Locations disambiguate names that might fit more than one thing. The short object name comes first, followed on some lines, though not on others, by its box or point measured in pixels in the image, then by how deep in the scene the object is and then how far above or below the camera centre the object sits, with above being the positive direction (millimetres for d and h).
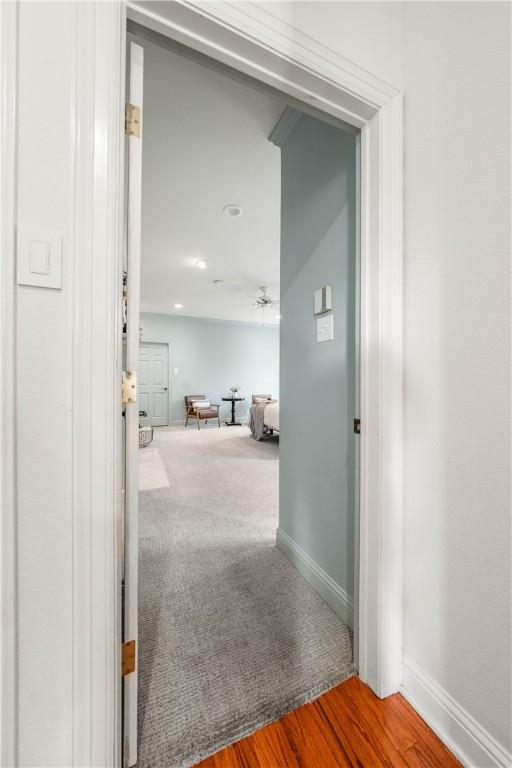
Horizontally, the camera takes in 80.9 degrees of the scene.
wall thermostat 1463 +422
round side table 7852 -754
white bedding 5305 -576
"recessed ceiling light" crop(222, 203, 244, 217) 2904 +1726
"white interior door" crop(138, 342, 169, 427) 7434 -2
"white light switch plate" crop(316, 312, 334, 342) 1469 +287
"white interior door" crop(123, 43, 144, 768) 824 -83
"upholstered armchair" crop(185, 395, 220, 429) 7234 -623
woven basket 4876 -868
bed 5363 -648
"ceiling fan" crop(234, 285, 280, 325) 5483 +1703
